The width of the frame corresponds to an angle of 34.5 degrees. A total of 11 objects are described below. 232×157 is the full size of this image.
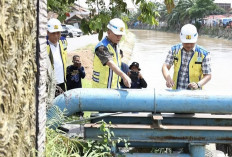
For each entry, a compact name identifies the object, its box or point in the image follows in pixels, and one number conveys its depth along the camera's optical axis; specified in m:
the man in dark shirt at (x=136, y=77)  4.68
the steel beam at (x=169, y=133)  3.19
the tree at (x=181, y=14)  54.79
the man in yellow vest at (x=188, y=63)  3.70
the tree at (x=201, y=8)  51.69
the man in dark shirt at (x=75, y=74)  4.69
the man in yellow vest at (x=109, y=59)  3.44
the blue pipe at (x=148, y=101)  3.26
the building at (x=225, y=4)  81.38
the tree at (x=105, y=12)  4.26
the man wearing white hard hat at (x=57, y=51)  4.07
